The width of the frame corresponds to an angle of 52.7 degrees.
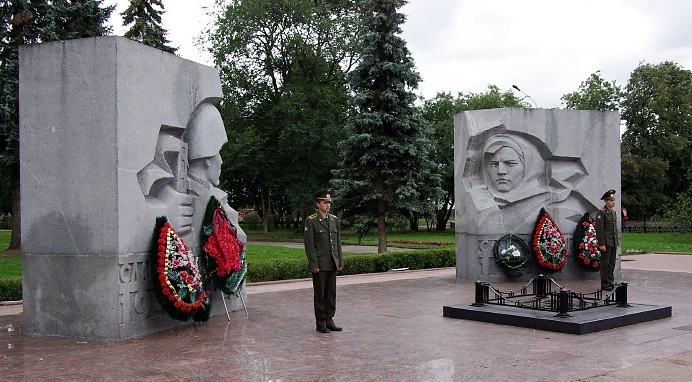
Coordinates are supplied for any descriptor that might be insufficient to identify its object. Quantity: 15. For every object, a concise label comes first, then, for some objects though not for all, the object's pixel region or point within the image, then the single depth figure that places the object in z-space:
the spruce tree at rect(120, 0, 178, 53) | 31.80
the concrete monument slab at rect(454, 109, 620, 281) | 14.53
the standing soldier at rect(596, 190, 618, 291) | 12.68
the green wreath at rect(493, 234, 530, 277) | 14.35
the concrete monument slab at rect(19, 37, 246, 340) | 8.51
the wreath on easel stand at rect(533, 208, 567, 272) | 14.49
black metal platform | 8.56
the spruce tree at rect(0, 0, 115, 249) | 22.38
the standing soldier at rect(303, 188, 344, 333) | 9.06
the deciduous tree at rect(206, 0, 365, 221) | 36.28
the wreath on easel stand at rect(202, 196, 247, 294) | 9.76
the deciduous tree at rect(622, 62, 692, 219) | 44.62
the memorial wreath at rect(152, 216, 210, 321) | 8.73
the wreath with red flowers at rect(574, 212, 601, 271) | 14.94
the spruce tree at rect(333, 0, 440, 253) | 20.88
